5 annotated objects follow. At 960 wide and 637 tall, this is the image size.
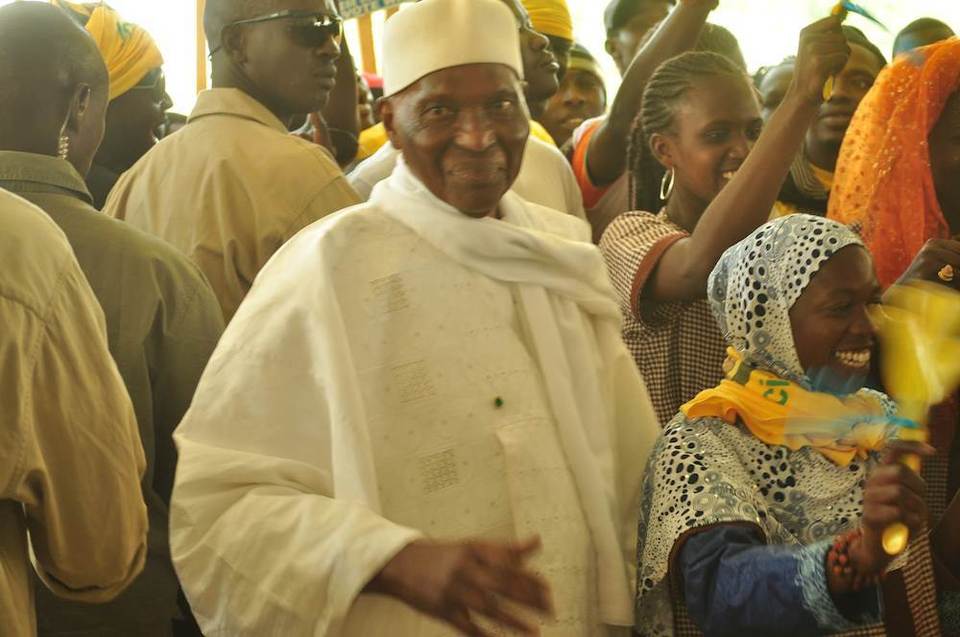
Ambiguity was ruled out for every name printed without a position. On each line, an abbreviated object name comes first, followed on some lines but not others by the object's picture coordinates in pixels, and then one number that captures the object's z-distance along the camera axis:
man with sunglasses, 3.68
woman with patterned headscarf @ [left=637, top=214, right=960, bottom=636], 2.70
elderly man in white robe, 2.43
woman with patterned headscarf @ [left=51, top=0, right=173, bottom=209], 4.87
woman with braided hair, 3.48
